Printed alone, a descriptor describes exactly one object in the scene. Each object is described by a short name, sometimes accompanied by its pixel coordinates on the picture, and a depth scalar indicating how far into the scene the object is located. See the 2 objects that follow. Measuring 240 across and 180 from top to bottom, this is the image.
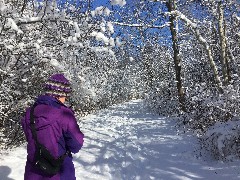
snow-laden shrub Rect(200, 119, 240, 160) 3.59
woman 1.83
